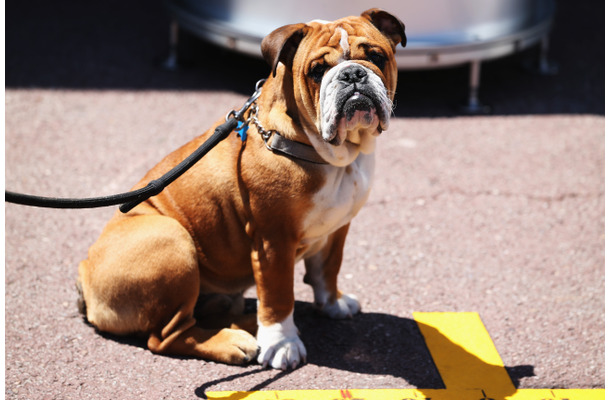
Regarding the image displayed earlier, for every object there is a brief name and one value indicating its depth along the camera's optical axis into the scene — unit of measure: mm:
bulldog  3162
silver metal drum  6398
